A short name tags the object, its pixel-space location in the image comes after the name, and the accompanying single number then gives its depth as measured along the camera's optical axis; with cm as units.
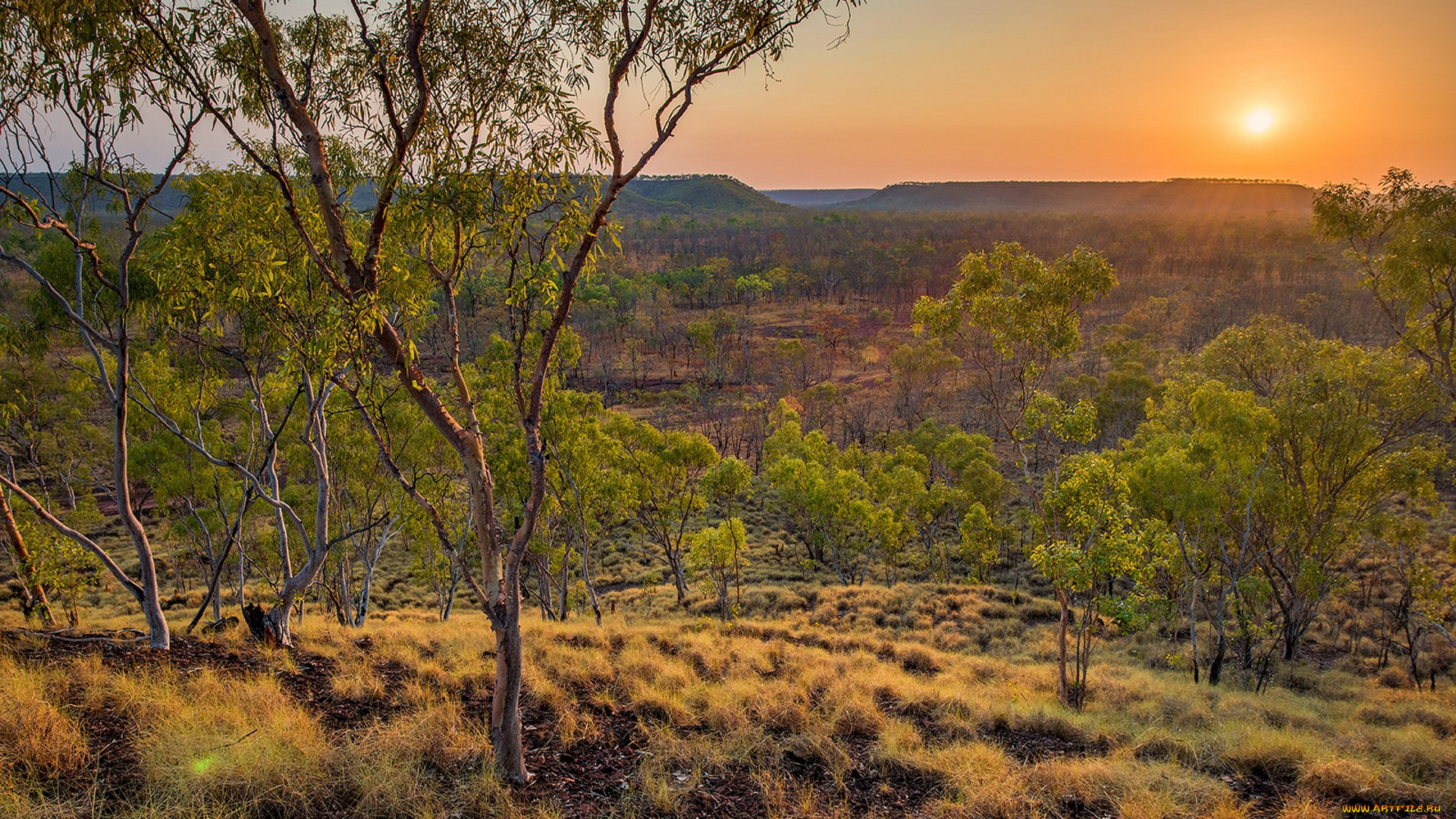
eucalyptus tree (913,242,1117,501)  1243
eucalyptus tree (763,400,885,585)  2706
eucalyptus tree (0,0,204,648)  639
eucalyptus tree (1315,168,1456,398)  1163
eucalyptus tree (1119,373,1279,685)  1497
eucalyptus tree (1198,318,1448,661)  1502
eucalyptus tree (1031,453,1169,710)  1038
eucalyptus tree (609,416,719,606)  2244
